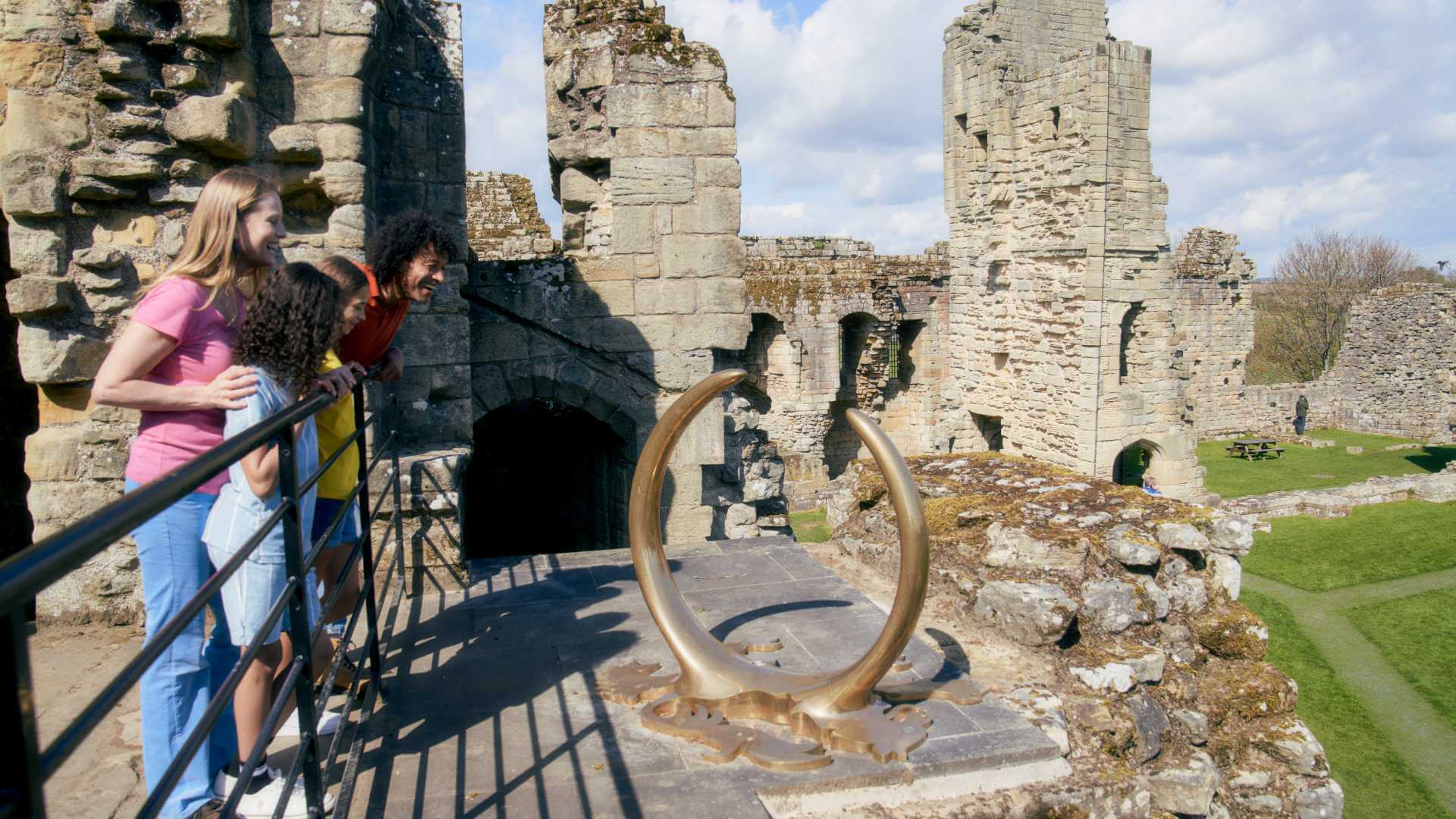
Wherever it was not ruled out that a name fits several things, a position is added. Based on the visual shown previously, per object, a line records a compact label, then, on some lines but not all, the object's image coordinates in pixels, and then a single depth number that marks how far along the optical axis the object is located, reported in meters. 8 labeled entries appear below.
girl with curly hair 2.37
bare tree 30.50
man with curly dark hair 3.55
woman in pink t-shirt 2.32
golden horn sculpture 3.00
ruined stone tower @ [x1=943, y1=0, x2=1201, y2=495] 15.50
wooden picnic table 21.08
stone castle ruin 3.96
